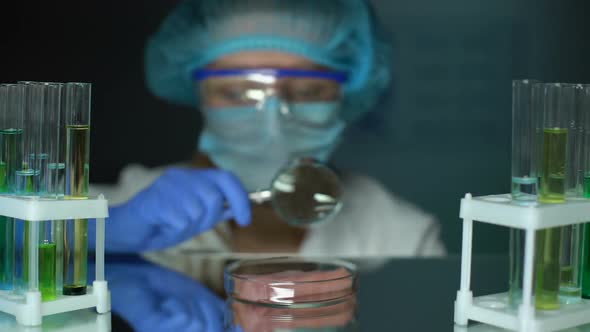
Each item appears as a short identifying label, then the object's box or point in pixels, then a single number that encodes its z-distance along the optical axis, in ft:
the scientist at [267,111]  5.05
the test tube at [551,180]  3.66
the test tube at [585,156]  3.74
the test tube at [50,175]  3.77
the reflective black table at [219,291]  3.88
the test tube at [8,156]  3.80
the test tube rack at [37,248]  3.72
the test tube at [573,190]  3.72
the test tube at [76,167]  3.78
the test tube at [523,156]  3.69
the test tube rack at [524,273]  3.61
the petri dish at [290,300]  3.81
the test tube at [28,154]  3.77
